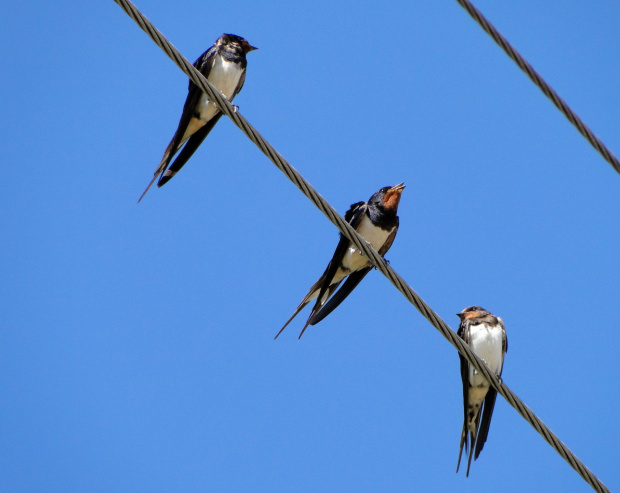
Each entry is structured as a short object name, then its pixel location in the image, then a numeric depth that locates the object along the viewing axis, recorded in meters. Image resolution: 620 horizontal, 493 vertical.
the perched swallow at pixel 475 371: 11.95
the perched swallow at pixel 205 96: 11.96
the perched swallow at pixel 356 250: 12.14
